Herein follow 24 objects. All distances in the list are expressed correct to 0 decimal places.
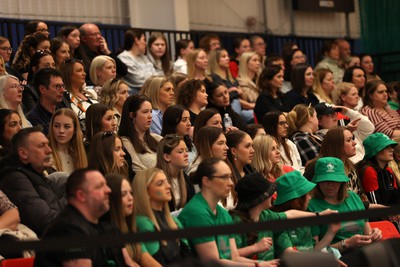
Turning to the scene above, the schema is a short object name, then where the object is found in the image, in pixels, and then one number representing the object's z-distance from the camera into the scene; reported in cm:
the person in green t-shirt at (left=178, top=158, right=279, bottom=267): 924
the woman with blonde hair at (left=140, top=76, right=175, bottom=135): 1380
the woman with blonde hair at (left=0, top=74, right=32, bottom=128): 1197
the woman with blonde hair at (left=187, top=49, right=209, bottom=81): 1646
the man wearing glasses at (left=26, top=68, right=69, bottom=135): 1234
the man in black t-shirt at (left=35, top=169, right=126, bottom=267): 806
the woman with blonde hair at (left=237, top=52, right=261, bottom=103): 1732
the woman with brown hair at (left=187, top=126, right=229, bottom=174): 1160
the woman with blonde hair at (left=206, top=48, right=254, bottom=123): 1661
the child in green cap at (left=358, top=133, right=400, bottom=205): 1296
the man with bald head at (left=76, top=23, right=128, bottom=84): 1604
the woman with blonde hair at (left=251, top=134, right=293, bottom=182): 1229
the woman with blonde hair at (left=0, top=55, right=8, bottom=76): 1322
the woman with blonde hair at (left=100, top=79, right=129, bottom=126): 1323
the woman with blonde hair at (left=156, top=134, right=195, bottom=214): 1083
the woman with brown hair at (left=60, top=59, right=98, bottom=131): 1324
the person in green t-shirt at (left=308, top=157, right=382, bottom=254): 1087
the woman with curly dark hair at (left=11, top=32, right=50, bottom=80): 1461
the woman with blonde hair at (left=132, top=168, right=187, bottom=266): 893
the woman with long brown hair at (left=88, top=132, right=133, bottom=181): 1051
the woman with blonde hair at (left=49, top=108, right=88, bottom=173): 1104
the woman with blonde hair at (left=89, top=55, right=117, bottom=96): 1445
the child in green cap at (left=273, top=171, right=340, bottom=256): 1002
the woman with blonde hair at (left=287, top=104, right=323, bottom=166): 1390
